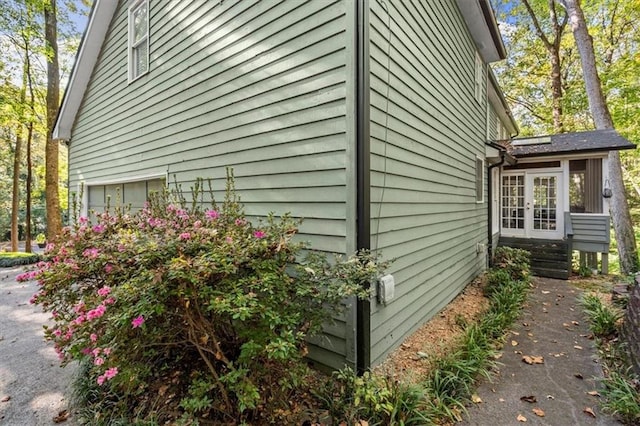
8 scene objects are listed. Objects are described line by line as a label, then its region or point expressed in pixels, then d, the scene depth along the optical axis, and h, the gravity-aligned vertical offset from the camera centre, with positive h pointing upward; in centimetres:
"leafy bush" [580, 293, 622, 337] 418 -154
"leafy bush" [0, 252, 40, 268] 883 -139
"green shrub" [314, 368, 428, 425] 242 -155
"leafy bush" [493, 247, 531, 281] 681 -119
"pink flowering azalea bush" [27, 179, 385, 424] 204 -67
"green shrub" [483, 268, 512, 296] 591 -141
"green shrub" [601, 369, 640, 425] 256 -164
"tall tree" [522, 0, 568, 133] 1378 +688
